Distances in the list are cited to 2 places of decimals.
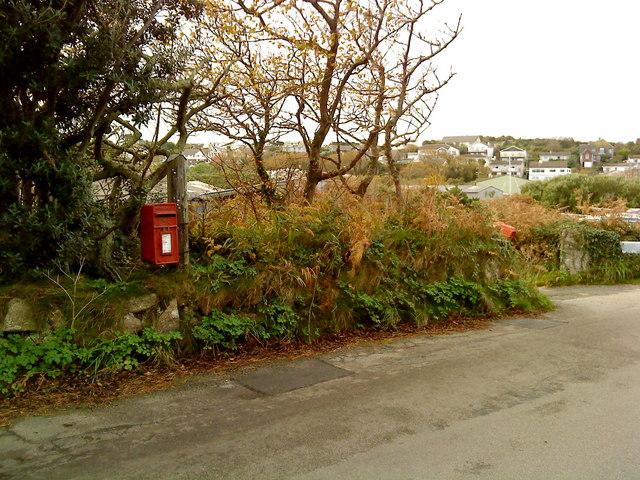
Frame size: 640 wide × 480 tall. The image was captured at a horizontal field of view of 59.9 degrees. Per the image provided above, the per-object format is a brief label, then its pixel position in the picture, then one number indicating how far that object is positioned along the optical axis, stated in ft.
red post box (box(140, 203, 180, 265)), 20.66
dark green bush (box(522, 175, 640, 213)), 85.81
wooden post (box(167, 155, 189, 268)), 21.88
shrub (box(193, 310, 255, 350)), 20.43
